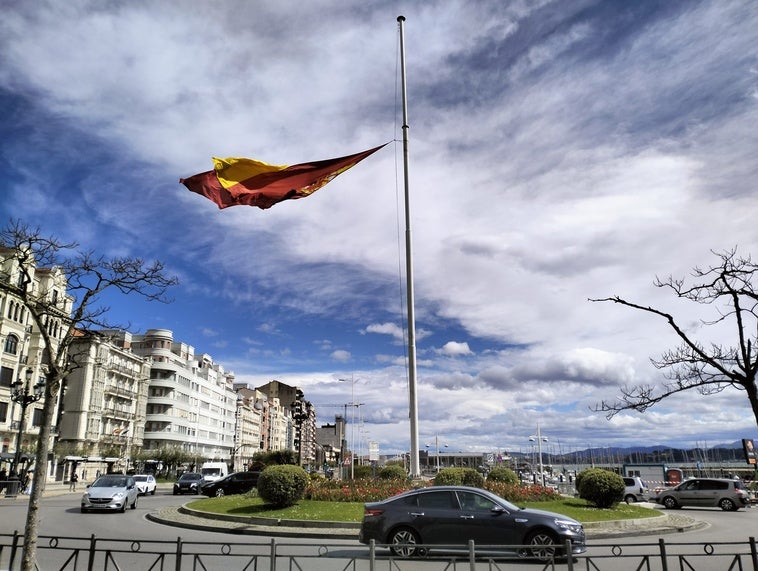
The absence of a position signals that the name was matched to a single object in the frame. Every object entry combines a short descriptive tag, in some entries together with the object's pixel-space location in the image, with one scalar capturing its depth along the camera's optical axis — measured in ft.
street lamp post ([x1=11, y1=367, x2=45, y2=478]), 111.91
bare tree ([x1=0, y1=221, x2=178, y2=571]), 30.14
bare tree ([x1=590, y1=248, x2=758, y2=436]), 25.86
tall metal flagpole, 73.51
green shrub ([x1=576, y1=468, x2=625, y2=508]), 75.05
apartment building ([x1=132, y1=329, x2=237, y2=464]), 291.99
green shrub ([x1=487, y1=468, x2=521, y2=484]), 95.75
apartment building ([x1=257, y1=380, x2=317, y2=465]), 625.00
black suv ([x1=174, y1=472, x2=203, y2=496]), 138.62
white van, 163.69
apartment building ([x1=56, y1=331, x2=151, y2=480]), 222.69
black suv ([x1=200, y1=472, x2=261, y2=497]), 117.39
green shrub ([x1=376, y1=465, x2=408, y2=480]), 113.50
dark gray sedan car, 42.50
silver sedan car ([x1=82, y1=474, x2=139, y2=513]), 82.17
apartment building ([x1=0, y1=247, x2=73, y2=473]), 172.14
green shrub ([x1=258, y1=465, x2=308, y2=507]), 69.36
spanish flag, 55.47
